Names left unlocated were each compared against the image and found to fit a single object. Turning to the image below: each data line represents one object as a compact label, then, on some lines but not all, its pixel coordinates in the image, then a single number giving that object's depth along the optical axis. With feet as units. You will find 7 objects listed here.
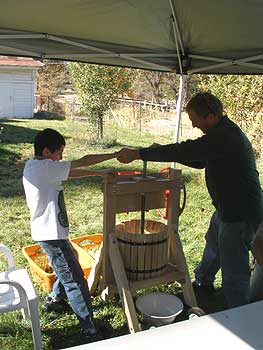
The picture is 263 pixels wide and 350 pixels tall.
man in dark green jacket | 8.37
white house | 58.03
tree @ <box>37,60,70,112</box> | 74.80
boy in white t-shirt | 8.11
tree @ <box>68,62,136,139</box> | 36.29
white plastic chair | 7.48
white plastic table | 4.06
